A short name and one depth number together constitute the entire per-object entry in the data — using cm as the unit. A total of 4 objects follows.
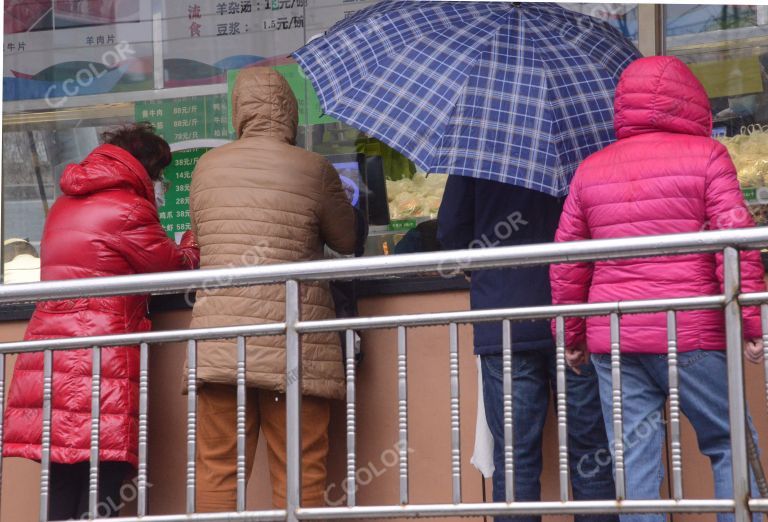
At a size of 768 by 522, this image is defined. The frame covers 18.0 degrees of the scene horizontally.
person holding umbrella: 987
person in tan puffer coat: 1045
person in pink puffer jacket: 896
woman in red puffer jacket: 1069
